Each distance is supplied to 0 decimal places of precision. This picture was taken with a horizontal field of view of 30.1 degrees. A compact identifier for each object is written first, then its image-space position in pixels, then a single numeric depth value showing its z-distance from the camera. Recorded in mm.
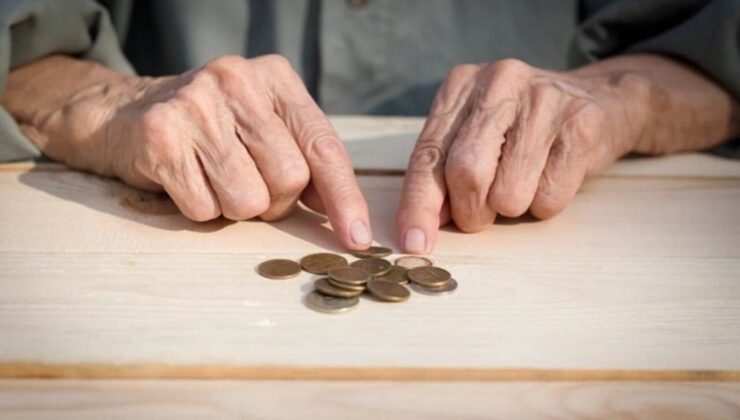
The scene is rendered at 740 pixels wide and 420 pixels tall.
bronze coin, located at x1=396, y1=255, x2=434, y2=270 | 691
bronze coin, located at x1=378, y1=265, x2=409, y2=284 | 672
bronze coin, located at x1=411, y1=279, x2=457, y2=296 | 658
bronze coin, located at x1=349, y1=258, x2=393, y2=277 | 678
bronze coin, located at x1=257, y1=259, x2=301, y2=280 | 669
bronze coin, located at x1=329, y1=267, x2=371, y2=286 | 656
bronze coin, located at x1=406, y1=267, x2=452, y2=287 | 661
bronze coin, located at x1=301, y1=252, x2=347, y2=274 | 681
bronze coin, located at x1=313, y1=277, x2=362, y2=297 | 649
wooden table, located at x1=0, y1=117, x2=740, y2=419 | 587
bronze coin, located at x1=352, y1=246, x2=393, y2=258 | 704
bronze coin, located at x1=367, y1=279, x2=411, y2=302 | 649
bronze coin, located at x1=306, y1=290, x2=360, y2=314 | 639
